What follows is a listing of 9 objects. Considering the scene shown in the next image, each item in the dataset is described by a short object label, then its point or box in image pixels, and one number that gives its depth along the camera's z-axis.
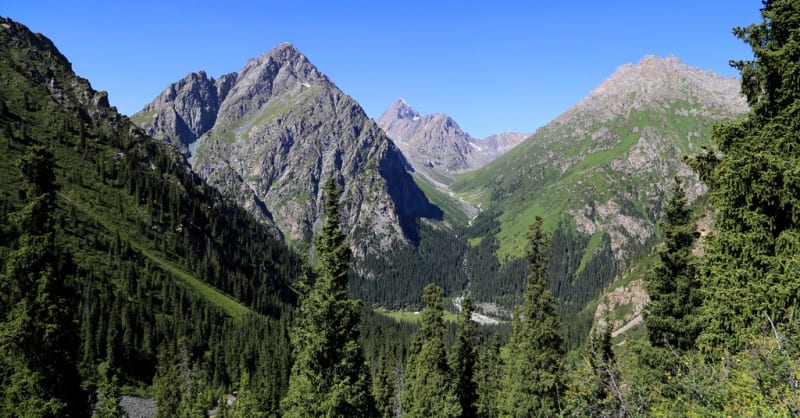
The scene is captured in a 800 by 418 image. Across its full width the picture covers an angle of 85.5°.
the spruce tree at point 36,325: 22.02
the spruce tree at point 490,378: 74.50
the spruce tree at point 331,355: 22.39
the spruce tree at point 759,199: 14.46
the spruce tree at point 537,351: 35.62
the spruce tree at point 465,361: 57.42
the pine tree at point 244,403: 45.01
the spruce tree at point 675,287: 26.03
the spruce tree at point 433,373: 45.77
